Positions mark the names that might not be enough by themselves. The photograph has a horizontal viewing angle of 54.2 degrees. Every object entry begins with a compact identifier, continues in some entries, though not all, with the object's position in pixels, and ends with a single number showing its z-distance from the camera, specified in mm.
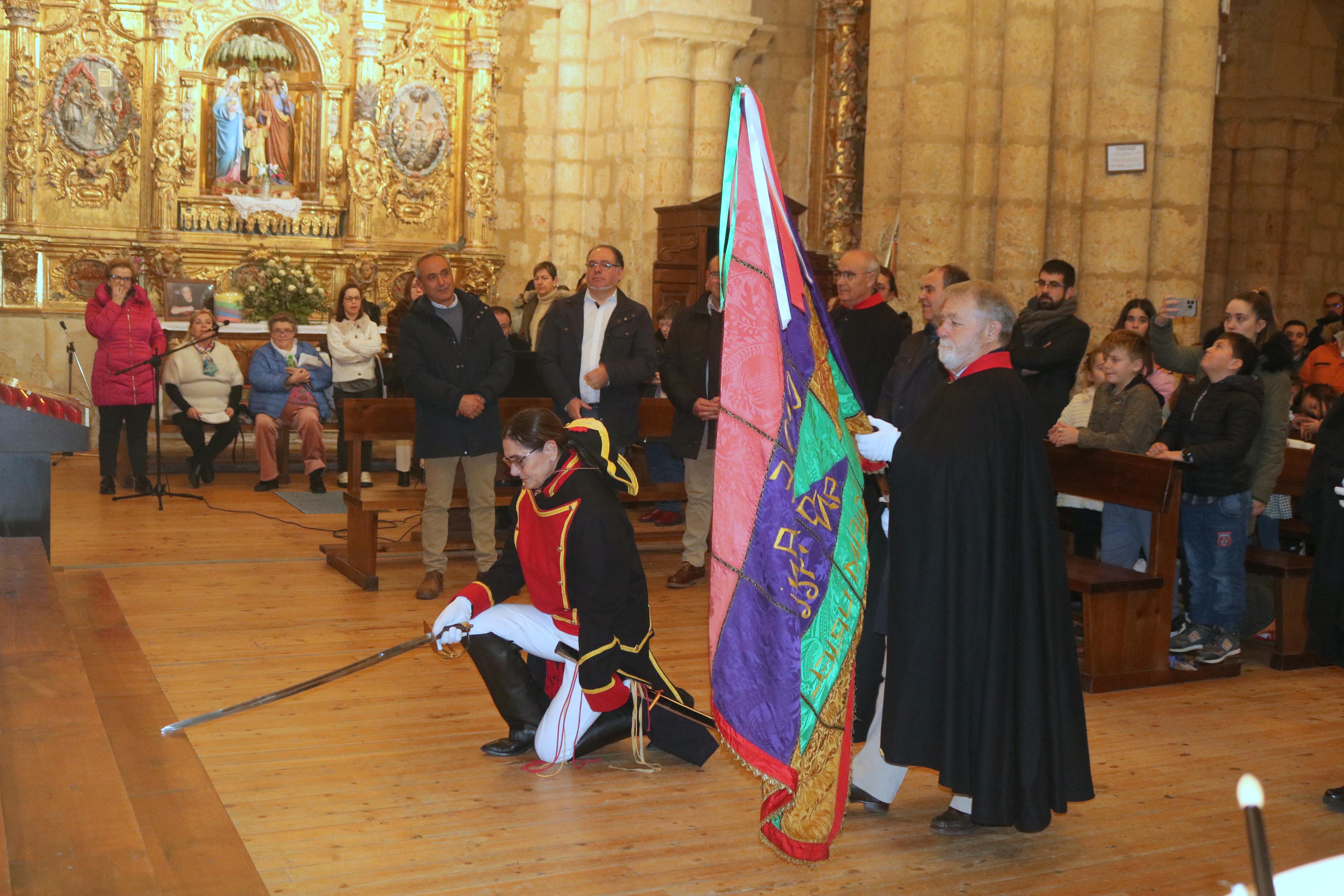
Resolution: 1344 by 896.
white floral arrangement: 12172
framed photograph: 12344
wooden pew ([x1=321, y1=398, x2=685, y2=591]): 6723
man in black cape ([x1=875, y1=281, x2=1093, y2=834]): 3580
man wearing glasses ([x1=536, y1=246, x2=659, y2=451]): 6676
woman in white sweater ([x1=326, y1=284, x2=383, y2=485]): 10086
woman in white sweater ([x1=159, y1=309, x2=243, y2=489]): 9766
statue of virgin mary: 12875
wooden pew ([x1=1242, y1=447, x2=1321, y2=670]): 5898
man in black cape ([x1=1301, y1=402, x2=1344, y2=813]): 4379
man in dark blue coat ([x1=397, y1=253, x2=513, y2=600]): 6395
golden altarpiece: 12078
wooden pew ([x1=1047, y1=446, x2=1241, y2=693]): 5422
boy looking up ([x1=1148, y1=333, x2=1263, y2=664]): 5492
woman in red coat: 9133
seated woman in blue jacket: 9734
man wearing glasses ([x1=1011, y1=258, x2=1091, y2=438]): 5762
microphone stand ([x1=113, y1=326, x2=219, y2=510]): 8672
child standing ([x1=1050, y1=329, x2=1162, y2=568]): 5977
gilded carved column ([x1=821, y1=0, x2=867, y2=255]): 12953
